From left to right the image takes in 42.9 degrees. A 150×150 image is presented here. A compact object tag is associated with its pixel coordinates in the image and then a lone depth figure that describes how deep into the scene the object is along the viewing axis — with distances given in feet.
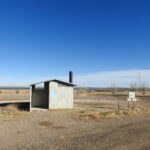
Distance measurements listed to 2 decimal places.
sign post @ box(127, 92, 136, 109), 59.42
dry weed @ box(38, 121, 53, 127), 35.30
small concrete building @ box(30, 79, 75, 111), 58.65
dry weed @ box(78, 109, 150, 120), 43.01
